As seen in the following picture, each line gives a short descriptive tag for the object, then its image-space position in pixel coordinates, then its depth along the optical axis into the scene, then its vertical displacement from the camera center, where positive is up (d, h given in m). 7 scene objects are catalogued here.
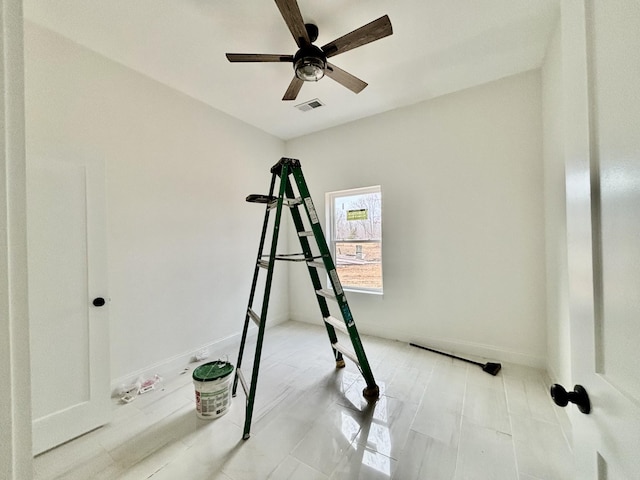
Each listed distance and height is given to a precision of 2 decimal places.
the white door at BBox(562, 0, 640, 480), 0.48 +0.01
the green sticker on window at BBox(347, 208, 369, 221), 3.42 +0.36
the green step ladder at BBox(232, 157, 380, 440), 1.84 -0.16
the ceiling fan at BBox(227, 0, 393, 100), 1.46 +1.34
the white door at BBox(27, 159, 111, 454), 1.61 -0.39
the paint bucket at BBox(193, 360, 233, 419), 1.83 -1.14
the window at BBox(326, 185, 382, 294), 3.32 +0.05
